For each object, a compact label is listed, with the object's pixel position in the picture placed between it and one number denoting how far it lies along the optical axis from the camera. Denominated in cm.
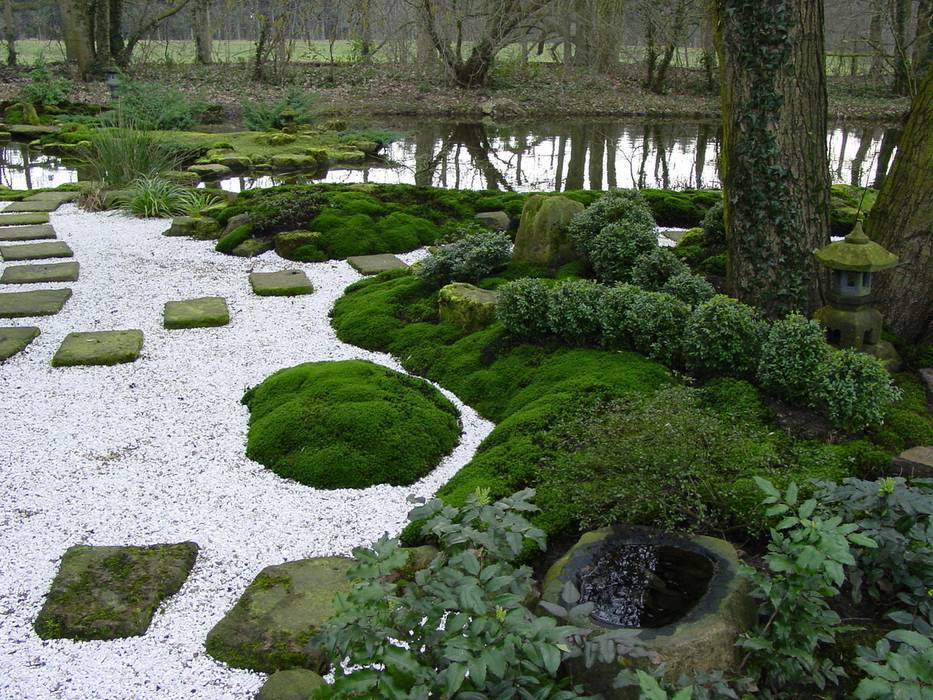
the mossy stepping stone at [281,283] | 573
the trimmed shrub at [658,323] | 400
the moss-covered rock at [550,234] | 562
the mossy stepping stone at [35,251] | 638
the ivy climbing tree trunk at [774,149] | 397
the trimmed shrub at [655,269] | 471
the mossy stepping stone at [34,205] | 791
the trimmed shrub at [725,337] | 375
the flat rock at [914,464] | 301
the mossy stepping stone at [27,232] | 687
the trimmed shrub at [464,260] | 539
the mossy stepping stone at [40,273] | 580
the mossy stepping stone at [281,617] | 236
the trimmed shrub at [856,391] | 328
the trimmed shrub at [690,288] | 437
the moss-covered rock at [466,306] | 481
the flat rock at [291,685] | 218
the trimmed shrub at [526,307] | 429
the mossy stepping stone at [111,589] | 246
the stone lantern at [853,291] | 368
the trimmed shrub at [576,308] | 423
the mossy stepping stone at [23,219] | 739
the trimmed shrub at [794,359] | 346
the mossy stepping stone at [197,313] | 509
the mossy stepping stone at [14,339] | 454
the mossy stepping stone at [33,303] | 519
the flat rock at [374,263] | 630
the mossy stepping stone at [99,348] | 447
